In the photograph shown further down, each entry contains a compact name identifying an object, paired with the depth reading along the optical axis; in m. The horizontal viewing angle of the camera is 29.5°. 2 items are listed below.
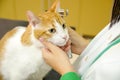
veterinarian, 0.62
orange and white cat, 0.80
